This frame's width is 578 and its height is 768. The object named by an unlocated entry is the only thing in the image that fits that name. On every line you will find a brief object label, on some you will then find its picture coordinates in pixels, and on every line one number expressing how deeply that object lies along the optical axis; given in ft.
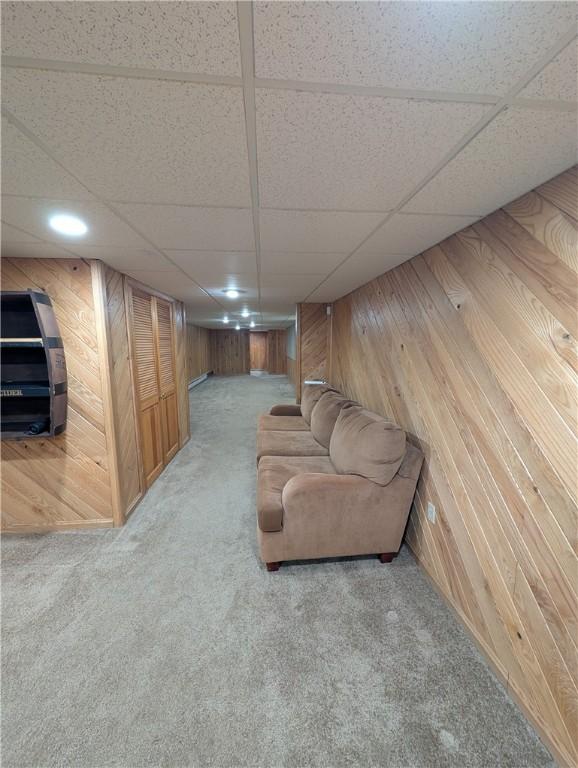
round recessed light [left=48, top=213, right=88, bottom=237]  4.60
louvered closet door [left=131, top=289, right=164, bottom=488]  9.24
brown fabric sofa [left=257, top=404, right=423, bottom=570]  6.08
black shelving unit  6.47
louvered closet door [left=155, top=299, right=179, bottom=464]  11.21
